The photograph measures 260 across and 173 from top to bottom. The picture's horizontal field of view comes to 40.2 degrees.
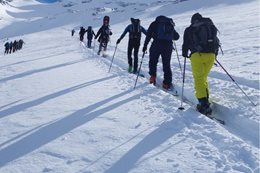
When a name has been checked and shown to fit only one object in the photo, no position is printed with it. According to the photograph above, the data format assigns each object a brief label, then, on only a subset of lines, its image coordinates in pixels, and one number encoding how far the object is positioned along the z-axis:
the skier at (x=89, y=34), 26.31
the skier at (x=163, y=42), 8.77
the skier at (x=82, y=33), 33.69
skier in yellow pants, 7.12
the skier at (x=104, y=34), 16.52
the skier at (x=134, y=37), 11.28
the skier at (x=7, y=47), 39.91
